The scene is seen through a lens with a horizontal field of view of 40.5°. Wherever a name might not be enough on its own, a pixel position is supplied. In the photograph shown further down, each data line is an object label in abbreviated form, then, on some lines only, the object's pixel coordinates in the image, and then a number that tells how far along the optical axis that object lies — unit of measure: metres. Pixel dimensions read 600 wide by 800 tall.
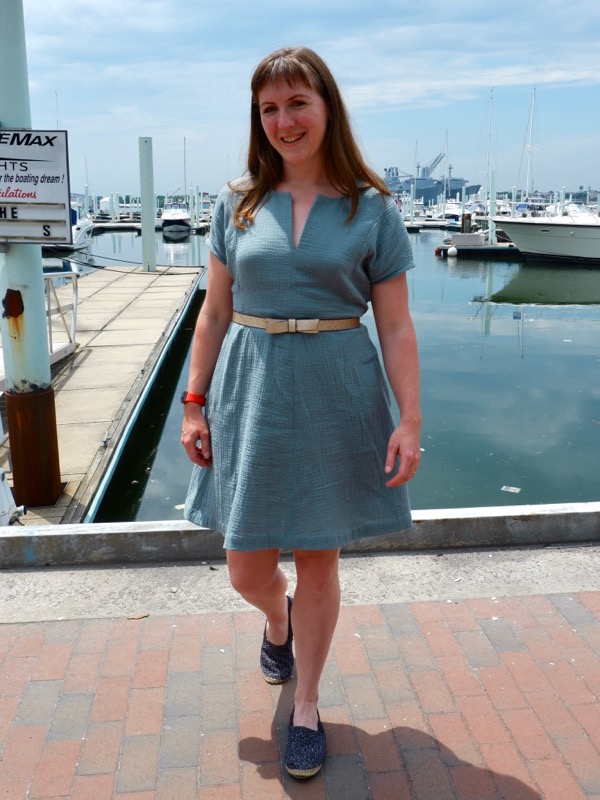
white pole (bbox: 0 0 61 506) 4.04
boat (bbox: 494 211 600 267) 32.03
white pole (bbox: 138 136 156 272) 21.80
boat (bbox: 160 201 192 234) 50.84
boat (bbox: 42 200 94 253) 29.86
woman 2.10
